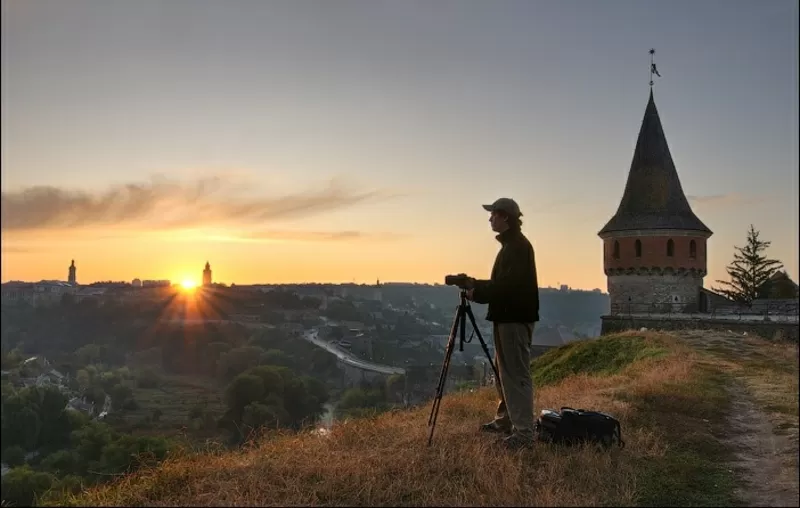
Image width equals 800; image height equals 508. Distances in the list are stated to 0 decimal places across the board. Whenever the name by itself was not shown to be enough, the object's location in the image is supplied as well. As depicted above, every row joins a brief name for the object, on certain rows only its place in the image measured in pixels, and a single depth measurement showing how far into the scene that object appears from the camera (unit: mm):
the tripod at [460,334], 6429
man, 5977
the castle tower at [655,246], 27312
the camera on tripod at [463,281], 6090
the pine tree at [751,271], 32438
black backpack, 6012
